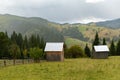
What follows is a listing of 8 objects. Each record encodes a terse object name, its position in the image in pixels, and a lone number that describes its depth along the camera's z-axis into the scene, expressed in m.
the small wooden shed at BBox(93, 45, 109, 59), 98.06
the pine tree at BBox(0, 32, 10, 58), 96.38
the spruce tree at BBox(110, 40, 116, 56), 119.46
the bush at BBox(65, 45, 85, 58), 116.38
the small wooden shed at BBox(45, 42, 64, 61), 82.38
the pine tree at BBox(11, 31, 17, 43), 125.91
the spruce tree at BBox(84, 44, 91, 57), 120.57
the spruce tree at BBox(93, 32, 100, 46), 119.75
